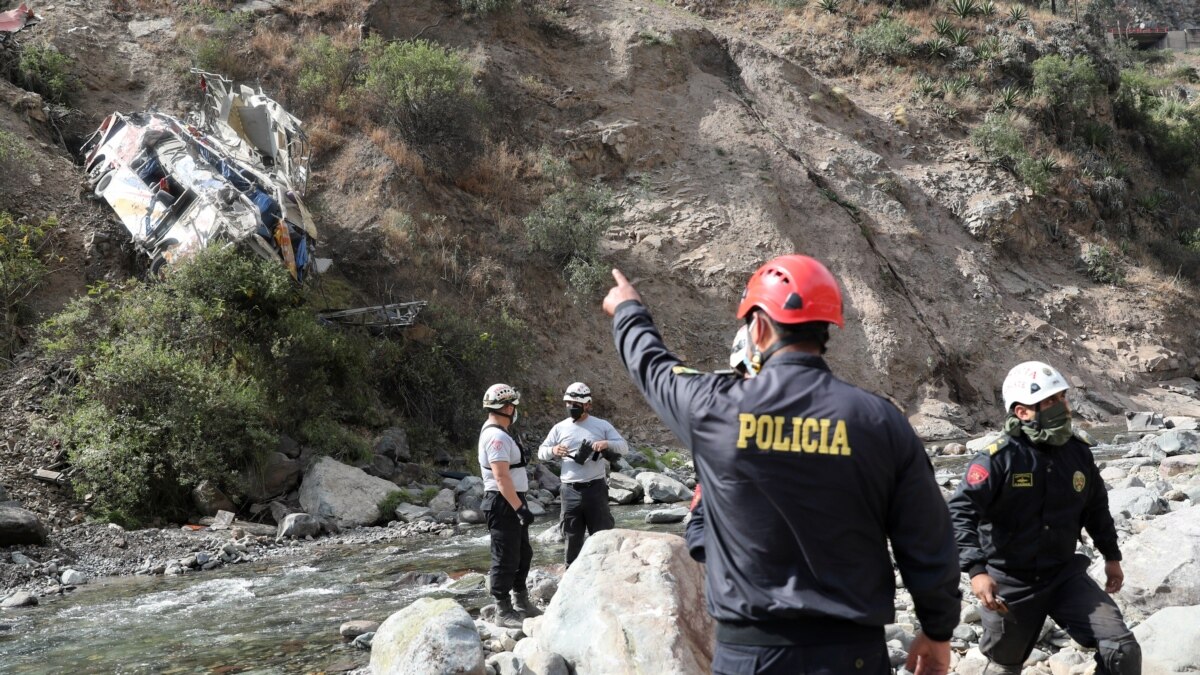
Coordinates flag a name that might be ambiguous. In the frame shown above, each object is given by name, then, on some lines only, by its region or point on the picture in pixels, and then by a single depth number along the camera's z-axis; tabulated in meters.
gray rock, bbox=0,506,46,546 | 11.04
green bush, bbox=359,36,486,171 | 23.59
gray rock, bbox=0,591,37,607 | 9.28
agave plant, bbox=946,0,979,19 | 33.69
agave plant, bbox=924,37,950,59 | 31.89
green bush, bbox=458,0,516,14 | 27.09
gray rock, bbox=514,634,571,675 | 5.32
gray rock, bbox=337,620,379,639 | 7.33
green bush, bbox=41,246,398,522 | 13.11
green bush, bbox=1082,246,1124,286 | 27.91
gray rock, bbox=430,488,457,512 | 14.07
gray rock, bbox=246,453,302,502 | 13.82
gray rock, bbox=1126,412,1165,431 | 21.22
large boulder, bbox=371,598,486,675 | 5.40
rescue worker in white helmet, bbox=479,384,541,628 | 7.23
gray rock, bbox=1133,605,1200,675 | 4.97
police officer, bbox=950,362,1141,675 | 4.42
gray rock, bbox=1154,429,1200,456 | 15.32
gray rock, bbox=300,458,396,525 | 13.41
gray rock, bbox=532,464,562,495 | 15.70
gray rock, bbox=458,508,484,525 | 13.50
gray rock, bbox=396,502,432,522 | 13.57
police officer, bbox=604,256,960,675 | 2.45
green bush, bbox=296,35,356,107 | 23.94
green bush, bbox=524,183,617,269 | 22.39
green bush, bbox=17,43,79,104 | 21.31
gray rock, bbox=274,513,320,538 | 12.62
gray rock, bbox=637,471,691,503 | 14.24
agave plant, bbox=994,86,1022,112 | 31.09
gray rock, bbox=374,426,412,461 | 16.08
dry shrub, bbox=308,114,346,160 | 23.03
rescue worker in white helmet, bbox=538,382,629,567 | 7.87
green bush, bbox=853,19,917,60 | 31.59
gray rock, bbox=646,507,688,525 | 12.02
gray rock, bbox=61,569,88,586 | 10.25
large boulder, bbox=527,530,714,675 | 5.05
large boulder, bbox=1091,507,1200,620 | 6.00
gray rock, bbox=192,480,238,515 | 13.29
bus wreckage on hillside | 16.00
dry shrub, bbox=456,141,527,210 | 23.94
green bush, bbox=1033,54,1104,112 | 31.61
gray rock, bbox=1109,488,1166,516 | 9.61
